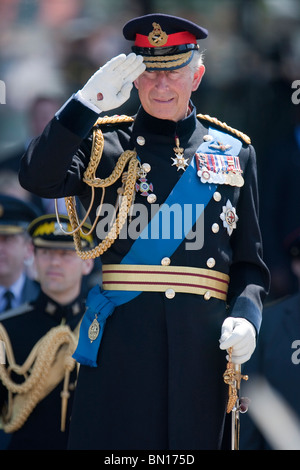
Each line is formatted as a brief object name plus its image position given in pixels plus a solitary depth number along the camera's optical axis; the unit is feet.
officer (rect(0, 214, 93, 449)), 32.14
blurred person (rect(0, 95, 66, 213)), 40.98
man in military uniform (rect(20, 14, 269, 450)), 22.74
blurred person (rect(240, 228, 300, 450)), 34.09
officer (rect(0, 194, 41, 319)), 39.32
